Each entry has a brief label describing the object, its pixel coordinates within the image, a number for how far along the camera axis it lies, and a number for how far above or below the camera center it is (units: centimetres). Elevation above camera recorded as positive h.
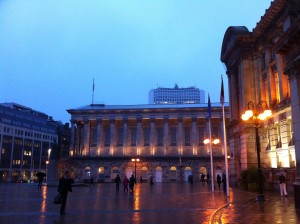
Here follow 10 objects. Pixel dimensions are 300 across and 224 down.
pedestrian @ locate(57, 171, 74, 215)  1620 -68
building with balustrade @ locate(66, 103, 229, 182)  8612 +813
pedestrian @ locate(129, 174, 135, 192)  3442 -90
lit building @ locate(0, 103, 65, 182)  10444 +1033
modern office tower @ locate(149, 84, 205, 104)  19695 +4334
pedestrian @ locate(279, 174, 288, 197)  2528 -92
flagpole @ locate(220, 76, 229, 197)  2938 +656
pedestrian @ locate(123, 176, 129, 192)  3461 -91
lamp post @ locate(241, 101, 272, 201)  2147 +376
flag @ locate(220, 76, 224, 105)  3022 +694
